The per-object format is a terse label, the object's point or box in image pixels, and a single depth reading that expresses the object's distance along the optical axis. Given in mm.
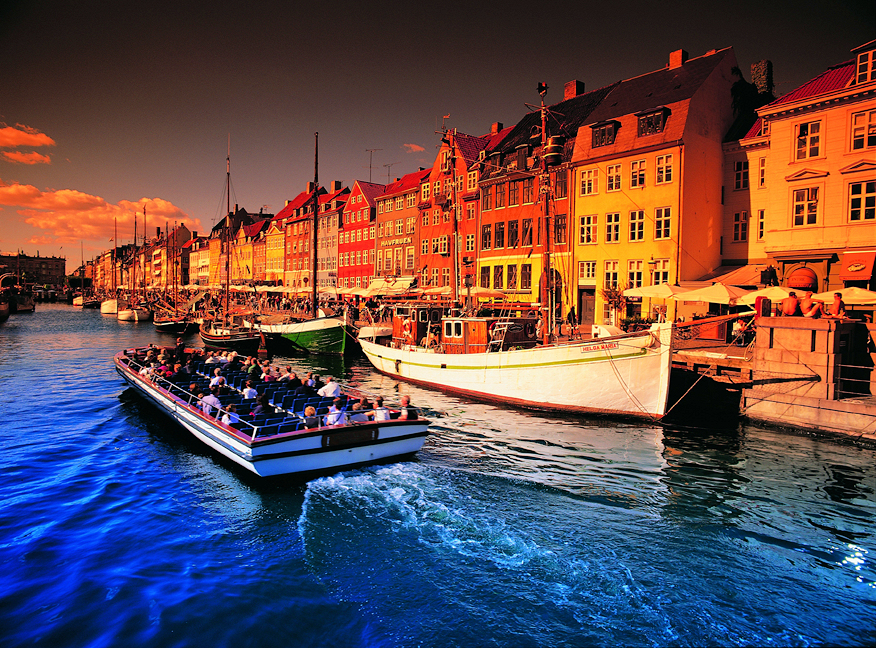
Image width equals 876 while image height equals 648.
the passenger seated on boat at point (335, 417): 13703
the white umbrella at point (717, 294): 21828
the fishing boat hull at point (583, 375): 19281
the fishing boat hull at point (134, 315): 75625
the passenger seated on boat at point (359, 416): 14680
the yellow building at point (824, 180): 24516
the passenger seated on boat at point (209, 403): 15523
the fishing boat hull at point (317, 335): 39656
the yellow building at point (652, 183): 33094
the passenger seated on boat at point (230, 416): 14286
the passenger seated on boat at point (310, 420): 13430
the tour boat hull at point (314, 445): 12727
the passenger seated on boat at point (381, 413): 14578
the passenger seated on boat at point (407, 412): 14797
